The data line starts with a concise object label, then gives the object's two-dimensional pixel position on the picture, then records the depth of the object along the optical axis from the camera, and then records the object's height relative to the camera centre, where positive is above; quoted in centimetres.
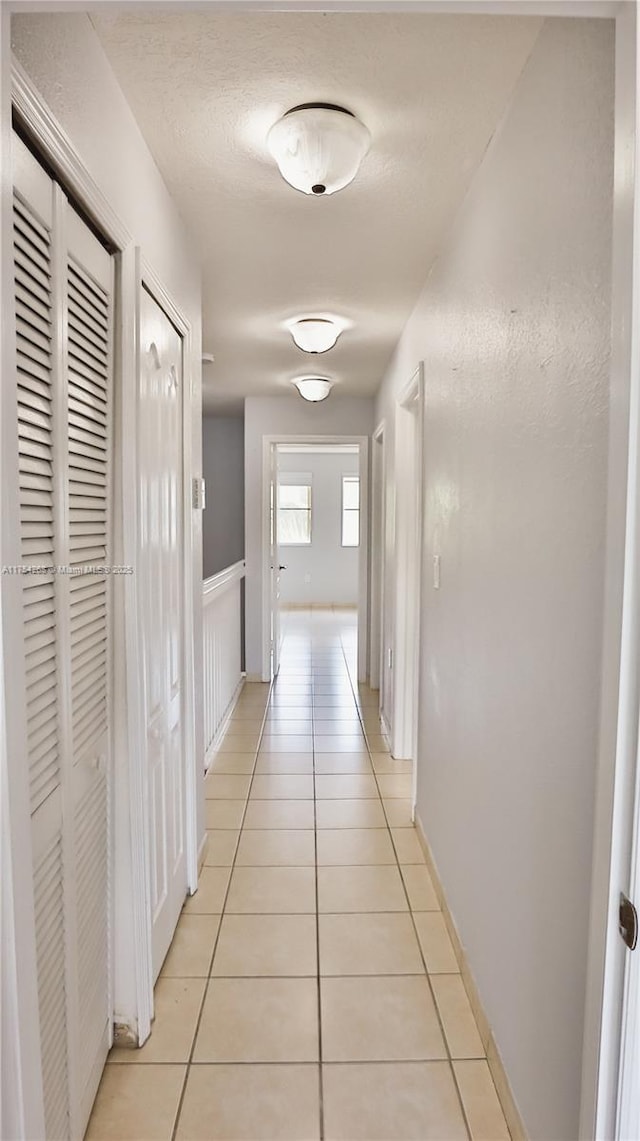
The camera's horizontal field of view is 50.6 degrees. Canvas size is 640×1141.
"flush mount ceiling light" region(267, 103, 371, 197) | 166 +97
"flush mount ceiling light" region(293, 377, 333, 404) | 465 +98
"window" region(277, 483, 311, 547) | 1027 +21
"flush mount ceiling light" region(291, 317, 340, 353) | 344 +100
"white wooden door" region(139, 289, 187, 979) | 190 -23
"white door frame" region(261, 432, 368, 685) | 562 -14
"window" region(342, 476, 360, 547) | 1027 +28
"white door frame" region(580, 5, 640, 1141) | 84 -17
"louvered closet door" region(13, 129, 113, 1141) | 117 -17
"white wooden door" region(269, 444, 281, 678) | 575 -24
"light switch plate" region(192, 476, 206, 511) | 261 +13
